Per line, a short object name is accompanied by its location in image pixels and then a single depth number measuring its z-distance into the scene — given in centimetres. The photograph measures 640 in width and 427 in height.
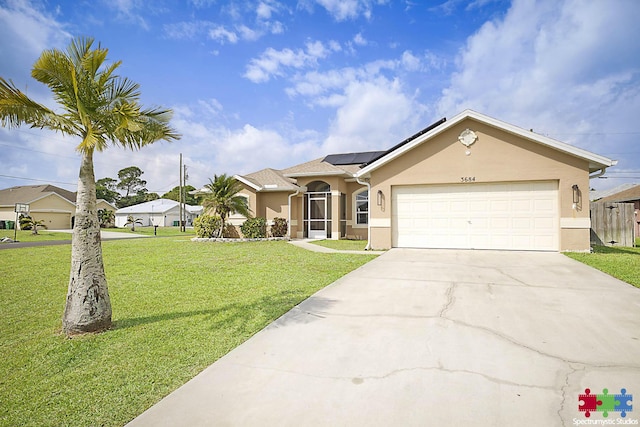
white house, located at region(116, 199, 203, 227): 4812
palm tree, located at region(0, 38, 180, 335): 423
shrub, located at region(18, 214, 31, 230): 3262
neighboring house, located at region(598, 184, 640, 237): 2427
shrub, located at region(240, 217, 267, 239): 1861
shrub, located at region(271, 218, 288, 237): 1877
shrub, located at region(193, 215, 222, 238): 1909
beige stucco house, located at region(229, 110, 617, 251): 1093
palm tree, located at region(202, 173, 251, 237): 1762
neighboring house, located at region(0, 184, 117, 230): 3666
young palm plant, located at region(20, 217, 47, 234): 2844
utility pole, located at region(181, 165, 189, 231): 3731
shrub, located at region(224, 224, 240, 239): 1947
